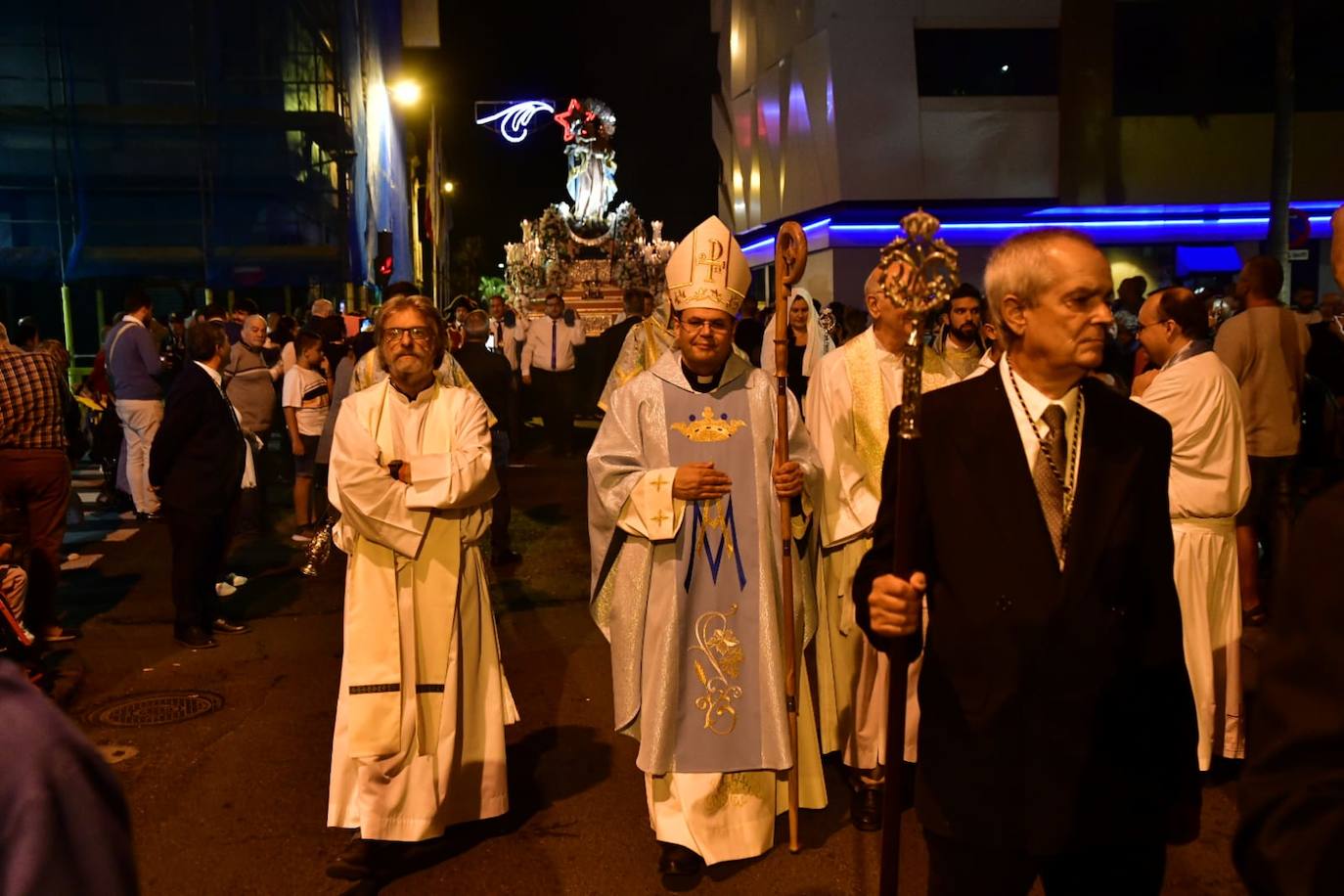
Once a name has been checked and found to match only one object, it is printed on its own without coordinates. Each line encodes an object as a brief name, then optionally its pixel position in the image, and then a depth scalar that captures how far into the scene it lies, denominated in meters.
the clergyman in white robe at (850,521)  5.42
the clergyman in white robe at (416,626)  4.72
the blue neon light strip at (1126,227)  28.02
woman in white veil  10.11
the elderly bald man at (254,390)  11.62
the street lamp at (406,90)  30.01
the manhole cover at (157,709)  6.69
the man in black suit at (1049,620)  2.73
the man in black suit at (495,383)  10.69
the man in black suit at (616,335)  14.46
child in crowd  11.17
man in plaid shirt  7.63
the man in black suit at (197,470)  7.93
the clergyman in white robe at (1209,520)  5.23
